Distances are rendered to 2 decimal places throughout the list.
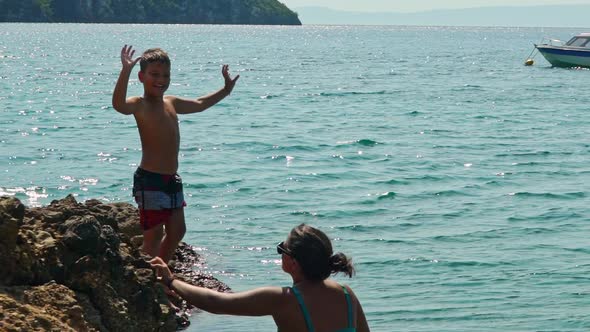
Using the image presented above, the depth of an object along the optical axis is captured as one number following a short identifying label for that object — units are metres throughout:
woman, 7.35
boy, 10.52
